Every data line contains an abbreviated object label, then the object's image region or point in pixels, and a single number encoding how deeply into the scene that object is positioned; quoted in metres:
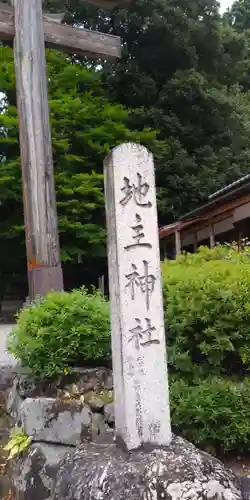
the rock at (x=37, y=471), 3.87
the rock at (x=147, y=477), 2.80
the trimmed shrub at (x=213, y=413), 3.69
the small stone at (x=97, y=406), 4.16
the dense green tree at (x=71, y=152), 13.24
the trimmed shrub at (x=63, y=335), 4.23
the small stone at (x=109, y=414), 4.13
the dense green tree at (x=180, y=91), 16.88
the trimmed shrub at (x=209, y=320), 3.73
